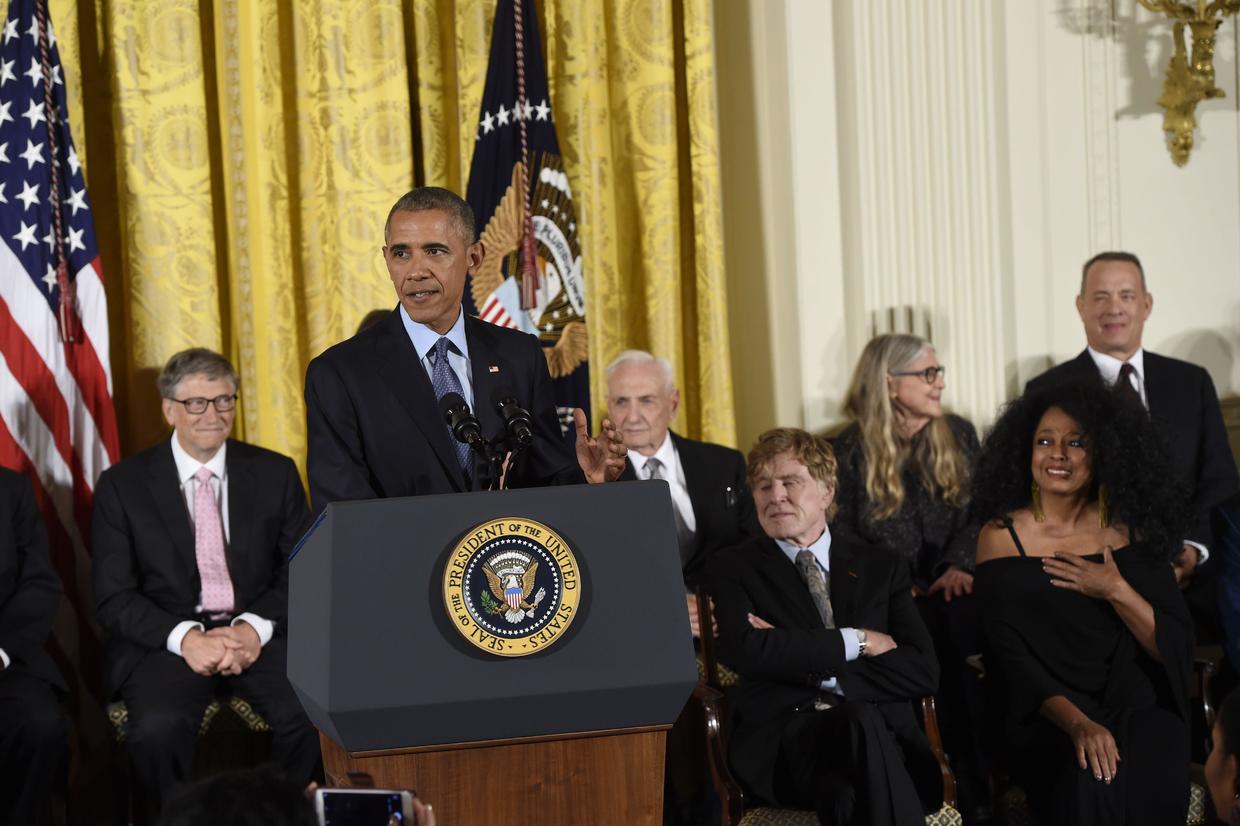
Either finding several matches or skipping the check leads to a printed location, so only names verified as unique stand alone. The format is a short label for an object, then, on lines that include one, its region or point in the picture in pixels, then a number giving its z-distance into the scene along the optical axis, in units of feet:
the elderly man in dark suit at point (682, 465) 33.71
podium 15.15
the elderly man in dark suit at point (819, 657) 25.27
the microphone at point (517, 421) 16.63
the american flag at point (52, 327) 33.78
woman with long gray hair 32.27
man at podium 18.92
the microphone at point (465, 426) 16.62
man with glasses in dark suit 30.01
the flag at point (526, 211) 37.11
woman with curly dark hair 26.02
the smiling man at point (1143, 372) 36.37
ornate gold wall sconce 41.01
